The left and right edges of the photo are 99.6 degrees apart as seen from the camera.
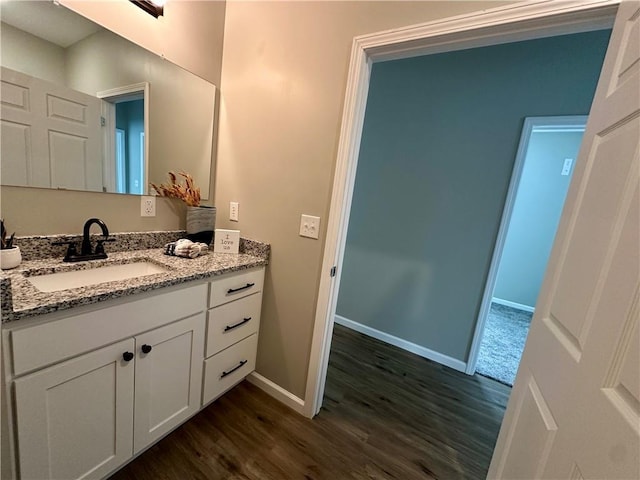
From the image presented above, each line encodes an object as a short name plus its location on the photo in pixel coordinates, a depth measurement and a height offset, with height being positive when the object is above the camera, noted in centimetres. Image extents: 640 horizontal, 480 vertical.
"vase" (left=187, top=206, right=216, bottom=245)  164 -24
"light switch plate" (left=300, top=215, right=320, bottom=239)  150 -15
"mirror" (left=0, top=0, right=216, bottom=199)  105 +30
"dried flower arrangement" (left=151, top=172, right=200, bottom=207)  159 -5
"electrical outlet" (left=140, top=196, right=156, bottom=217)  152 -16
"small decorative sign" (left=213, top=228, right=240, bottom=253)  166 -33
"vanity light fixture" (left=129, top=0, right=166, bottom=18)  132 +84
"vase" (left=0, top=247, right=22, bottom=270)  100 -37
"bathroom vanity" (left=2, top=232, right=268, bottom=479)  82 -69
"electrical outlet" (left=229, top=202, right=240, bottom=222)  179 -15
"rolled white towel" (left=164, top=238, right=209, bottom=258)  148 -36
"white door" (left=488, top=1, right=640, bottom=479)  46 -18
